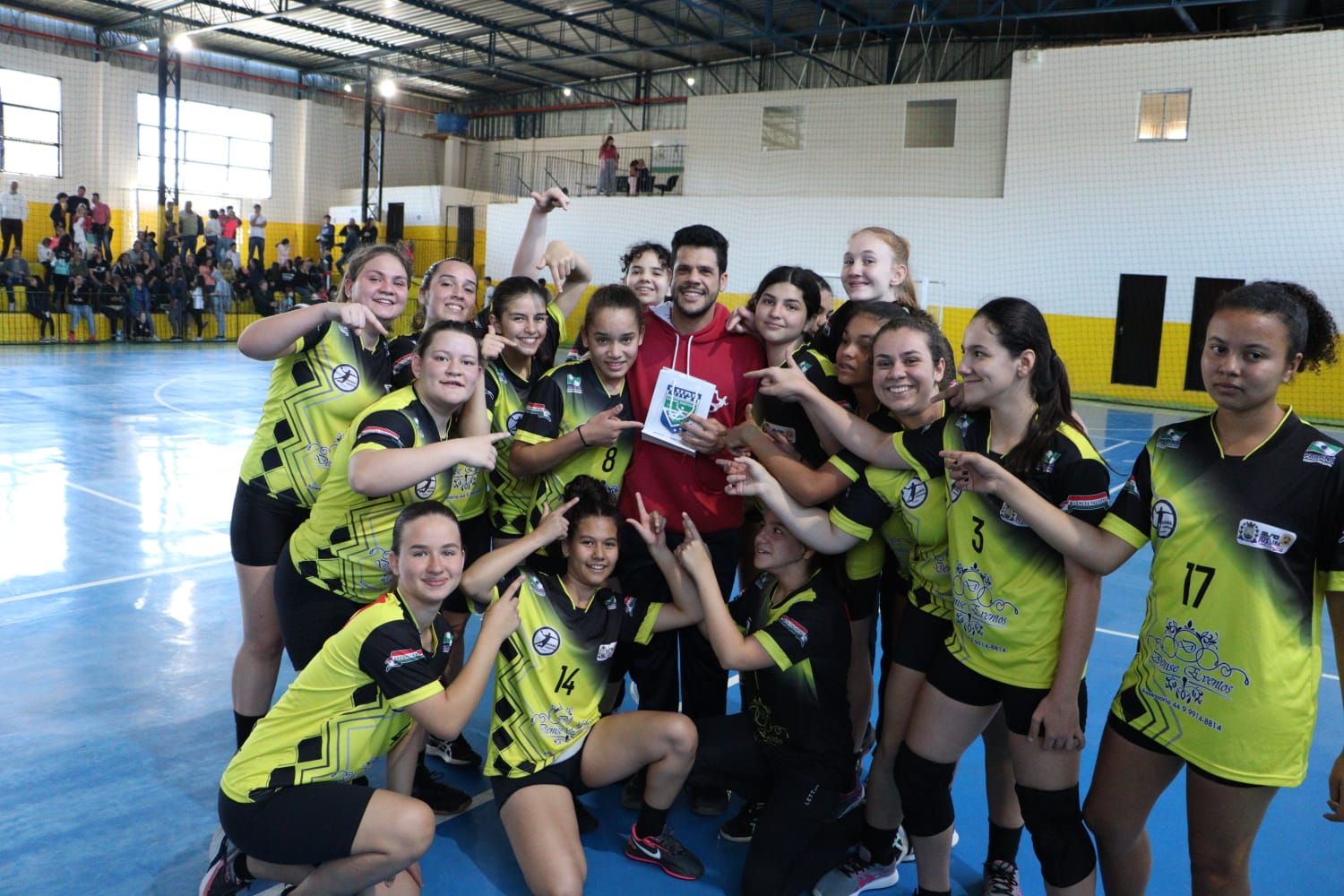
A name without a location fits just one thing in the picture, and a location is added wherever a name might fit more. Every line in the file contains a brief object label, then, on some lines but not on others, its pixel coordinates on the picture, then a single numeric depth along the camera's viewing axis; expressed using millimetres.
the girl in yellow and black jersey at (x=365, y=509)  3527
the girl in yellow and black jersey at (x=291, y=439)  3900
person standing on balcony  28484
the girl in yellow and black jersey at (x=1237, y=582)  2543
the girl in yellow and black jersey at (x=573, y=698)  3686
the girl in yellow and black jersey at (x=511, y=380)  4293
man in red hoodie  4055
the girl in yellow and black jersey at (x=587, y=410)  3920
